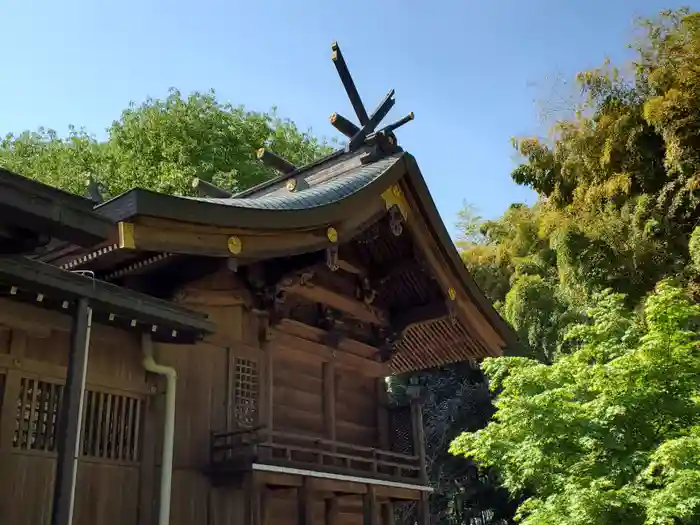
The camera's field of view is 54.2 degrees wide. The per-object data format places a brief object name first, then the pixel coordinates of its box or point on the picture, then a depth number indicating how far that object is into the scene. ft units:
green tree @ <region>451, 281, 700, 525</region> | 26.21
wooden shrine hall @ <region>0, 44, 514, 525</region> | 18.20
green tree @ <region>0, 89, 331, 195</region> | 83.66
